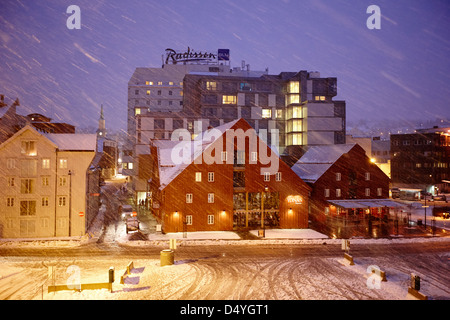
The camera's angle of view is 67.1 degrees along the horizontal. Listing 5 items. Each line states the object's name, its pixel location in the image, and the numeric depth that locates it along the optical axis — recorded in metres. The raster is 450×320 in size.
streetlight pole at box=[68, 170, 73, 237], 38.03
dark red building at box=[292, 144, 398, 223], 50.28
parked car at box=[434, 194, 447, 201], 72.57
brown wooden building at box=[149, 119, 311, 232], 40.44
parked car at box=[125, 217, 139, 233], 40.25
